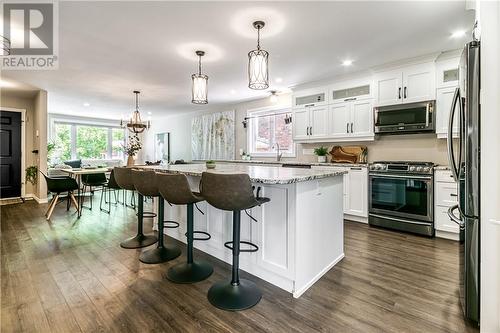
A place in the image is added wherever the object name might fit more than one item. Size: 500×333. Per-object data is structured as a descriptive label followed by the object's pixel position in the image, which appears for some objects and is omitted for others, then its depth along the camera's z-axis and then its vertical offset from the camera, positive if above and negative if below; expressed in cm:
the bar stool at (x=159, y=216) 246 -56
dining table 460 -12
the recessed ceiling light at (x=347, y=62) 362 +152
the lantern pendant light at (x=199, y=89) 295 +90
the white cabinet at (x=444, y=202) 313 -47
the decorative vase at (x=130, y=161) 457 +7
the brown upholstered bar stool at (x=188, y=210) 206 -41
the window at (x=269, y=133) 559 +77
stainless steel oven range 327 -43
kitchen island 194 -56
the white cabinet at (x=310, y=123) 450 +79
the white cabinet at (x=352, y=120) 398 +75
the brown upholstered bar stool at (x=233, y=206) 173 -29
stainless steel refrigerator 151 -8
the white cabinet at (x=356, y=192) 387 -42
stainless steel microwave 340 +68
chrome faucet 558 +25
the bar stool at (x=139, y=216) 292 -63
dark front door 563 +25
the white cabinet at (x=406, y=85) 341 +116
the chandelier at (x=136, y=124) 498 +83
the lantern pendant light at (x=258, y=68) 234 +91
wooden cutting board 428 +20
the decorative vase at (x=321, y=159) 466 +11
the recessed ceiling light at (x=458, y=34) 275 +148
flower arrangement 466 +30
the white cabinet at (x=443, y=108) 327 +76
